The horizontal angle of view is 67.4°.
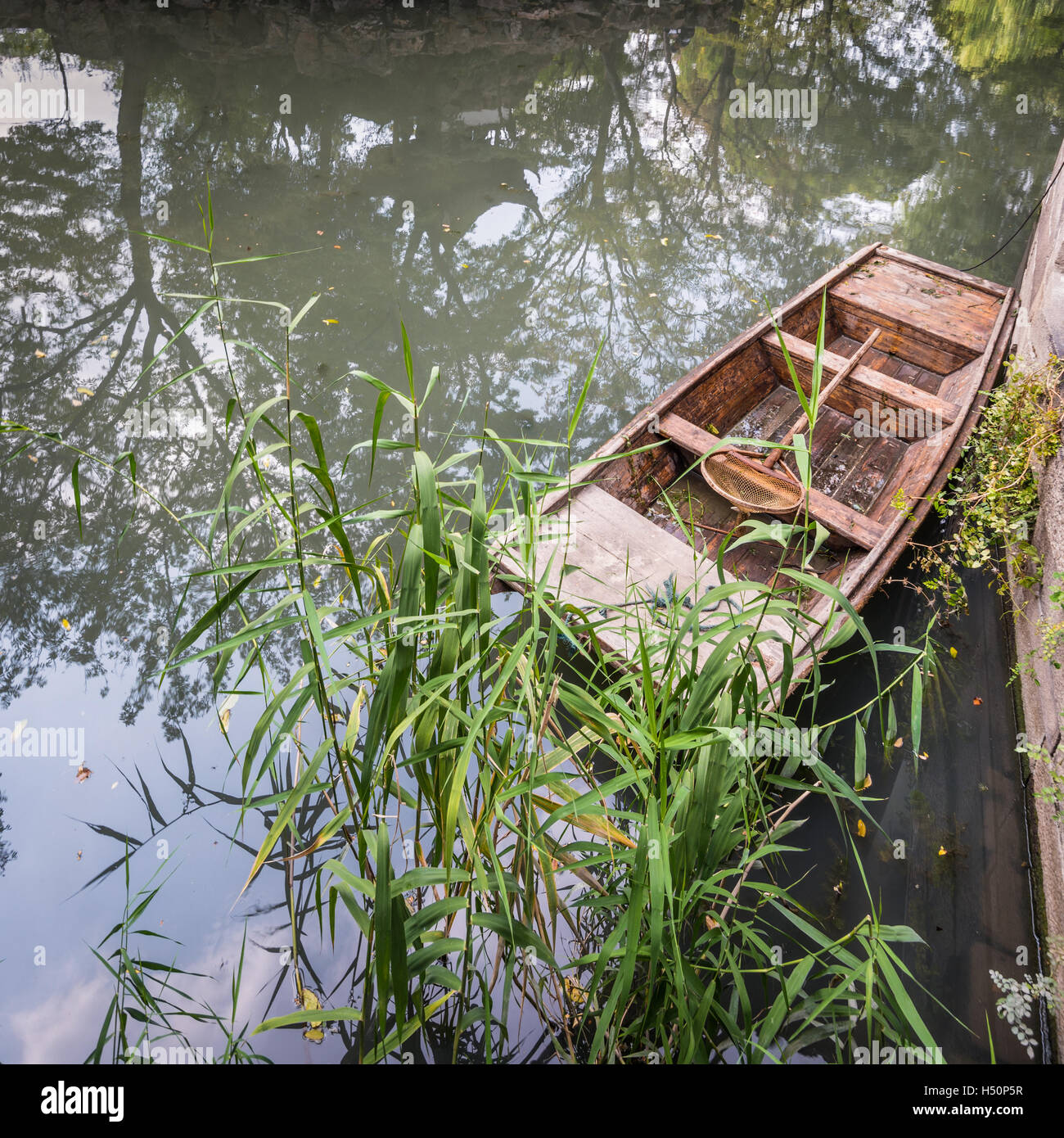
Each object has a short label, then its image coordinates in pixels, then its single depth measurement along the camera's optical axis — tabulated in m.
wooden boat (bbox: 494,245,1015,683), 3.63
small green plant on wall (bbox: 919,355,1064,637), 3.72
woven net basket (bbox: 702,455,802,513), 4.15
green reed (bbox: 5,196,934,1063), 1.84
